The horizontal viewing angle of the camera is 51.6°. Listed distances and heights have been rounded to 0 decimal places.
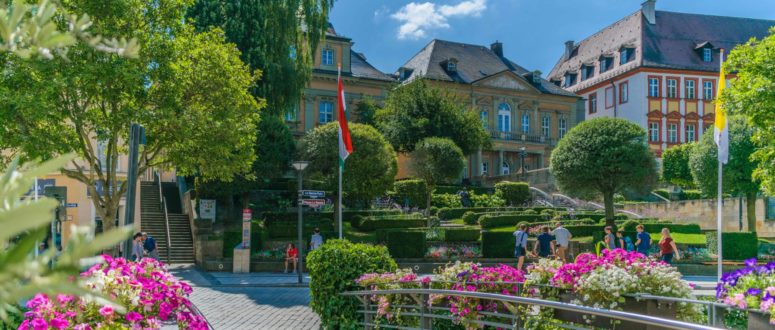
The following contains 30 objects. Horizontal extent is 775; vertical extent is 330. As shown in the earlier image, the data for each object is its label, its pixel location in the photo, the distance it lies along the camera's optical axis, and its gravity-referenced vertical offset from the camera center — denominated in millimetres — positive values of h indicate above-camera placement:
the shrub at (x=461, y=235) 31672 -1778
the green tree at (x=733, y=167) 42375 +1445
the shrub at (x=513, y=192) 53719 -100
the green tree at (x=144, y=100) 21172 +2525
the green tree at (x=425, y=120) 53438 +4679
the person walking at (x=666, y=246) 22453 -1515
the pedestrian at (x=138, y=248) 22081 -1697
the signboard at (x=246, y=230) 27125 -1449
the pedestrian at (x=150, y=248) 25094 -1919
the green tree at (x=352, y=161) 35375 +1237
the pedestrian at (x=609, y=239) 22641 -1366
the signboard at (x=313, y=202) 23422 -394
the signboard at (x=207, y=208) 34812 -899
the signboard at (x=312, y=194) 23325 -159
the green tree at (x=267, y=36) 35469 +6822
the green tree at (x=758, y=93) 23797 +2996
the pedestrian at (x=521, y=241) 24172 -1530
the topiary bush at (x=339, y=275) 12477 -1370
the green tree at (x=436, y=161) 42406 +1523
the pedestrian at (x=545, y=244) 23375 -1549
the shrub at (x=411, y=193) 48906 -202
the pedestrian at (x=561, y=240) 23844 -1457
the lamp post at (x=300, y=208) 23672 -593
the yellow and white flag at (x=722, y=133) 20484 +1559
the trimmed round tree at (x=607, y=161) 37188 +1457
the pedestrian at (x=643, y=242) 22062 -1394
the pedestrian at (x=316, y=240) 27012 -1739
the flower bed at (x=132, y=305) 6074 -963
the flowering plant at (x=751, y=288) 6734 -859
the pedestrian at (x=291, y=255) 28469 -2389
